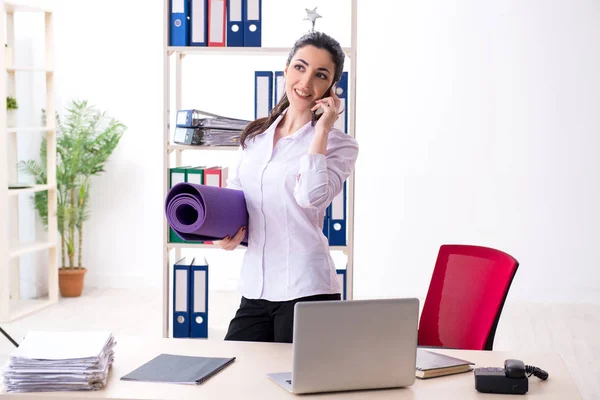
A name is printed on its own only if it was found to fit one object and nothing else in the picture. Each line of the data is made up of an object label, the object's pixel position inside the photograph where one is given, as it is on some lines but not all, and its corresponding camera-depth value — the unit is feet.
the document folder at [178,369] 6.66
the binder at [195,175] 12.53
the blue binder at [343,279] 12.28
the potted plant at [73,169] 20.07
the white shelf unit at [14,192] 17.39
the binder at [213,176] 12.52
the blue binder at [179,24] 12.21
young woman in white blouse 8.07
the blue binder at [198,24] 12.26
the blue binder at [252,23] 12.20
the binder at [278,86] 12.23
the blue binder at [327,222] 12.40
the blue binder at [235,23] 12.25
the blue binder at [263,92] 12.28
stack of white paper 6.40
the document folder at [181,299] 12.39
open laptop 6.09
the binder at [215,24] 12.28
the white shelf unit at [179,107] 12.06
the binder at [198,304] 12.39
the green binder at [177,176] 12.53
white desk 6.33
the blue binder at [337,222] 12.39
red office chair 8.71
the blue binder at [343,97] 12.14
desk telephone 6.48
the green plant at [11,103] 17.89
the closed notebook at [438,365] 6.89
